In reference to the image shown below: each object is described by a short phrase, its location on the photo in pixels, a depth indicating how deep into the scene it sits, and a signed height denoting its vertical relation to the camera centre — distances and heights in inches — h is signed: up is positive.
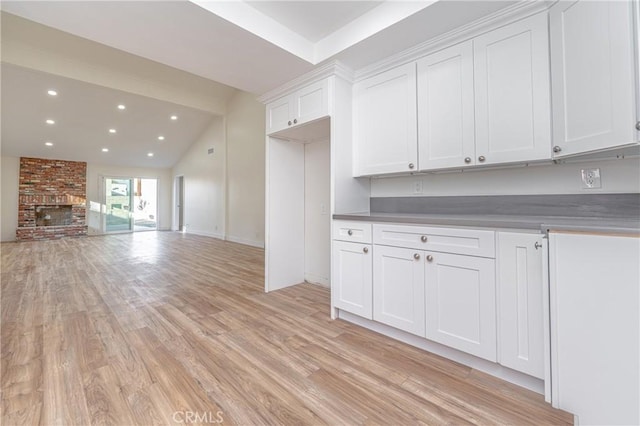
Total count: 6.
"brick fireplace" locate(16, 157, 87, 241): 301.0 +23.7
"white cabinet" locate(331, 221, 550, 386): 55.0 -18.7
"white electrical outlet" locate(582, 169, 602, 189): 63.1 +8.9
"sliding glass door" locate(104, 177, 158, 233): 365.1 +20.3
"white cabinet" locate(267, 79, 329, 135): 98.5 +46.1
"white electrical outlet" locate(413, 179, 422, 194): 94.7 +10.7
